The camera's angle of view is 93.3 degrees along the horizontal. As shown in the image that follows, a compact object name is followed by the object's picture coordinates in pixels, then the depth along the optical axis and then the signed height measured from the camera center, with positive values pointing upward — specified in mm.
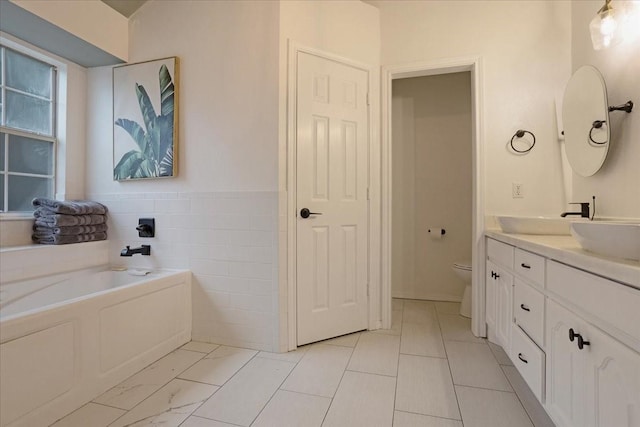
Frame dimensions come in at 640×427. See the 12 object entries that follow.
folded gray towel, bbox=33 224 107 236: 2135 -144
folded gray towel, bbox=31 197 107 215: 2117 +27
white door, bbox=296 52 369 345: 2133 +100
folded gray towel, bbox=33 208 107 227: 2119 -66
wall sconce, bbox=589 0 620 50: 1611 +1003
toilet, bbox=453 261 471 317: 2586 -587
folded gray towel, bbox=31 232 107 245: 2129 -209
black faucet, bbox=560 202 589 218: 1830 +13
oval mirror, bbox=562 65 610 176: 1712 +560
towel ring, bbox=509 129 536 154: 2209 +559
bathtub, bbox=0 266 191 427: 1262 -646
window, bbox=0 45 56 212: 2143 +601
